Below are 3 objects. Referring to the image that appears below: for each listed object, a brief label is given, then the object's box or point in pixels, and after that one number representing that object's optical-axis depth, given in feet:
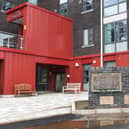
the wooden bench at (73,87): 68.59
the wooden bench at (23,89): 59.11
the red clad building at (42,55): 59.36
